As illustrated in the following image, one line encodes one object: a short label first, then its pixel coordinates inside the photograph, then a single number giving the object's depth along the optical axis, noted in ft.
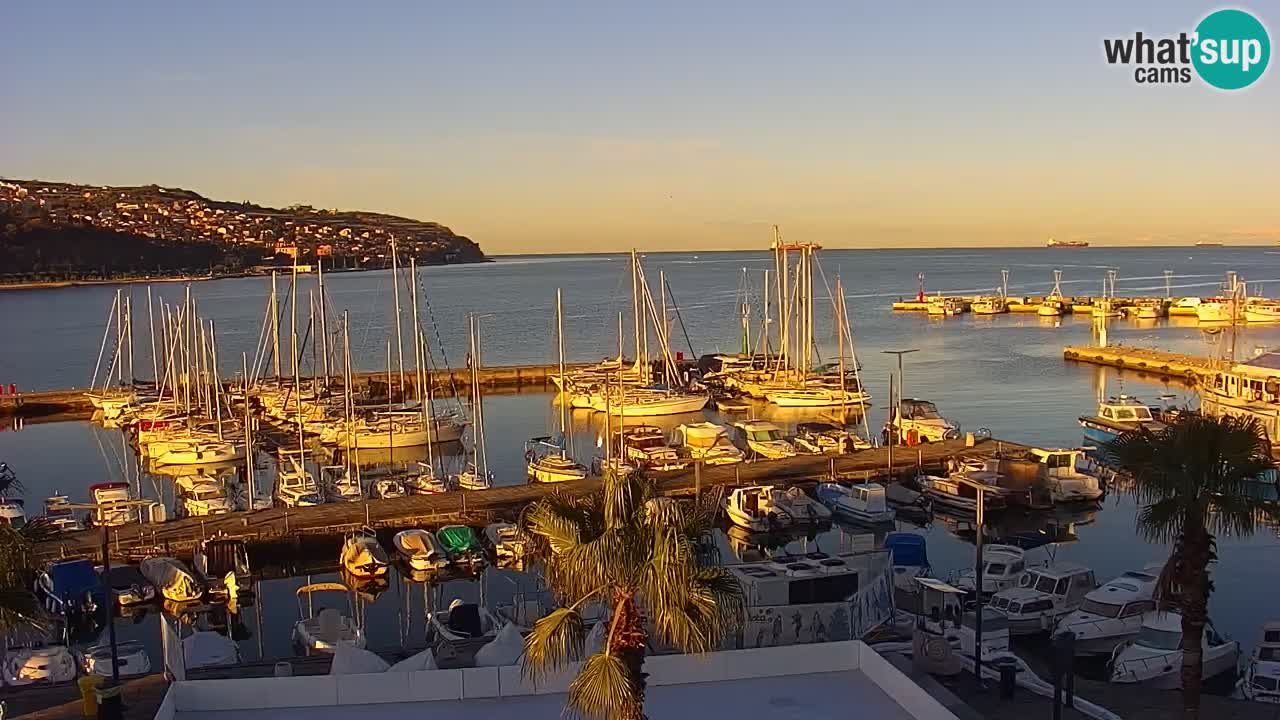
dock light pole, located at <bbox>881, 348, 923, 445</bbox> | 148.25
